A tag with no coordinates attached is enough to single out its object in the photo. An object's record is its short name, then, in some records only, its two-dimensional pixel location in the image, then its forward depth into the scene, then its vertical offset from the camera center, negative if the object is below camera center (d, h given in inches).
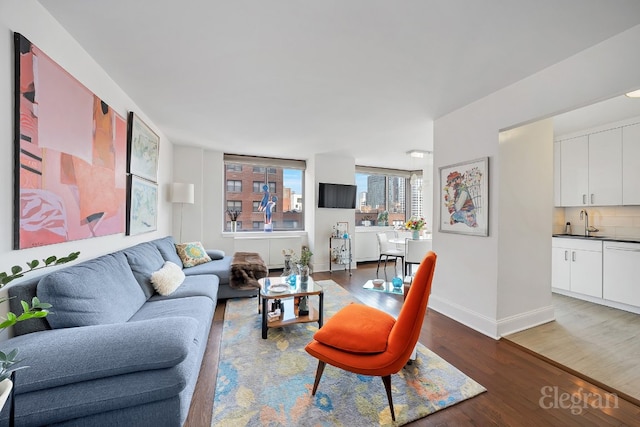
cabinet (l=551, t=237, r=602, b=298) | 128.1 -25.9
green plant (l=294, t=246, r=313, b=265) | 111.0 -19.3
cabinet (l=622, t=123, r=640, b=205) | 120.2 +25.5
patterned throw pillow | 134.2 -22.3
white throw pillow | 90.7 -24.5
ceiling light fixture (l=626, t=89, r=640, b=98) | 81.7 +39.9
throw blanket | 129.0 -30.6
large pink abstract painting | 52.8 +14.4
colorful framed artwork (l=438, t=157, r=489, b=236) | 99.9 +7.7
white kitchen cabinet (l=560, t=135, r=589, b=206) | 140.0 +26.3
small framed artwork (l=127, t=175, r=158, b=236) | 104.4 +3.2
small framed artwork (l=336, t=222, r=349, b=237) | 209.3 -11.2
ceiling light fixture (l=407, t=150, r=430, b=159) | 184.1 +45.4
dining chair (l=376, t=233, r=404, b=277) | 190.0 -25.2
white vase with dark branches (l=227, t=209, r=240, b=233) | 200.7 -4.1
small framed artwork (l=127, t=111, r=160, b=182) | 103.5 +29.3
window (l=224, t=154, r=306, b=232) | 205.6 +19.9
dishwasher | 115.5 -25.8
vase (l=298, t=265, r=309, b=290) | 107.5 -25.4
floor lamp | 157.1 +12.8
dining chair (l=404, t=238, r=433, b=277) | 153.1 -19.7
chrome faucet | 145.6 -4.7
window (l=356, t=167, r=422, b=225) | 249.6 +19.3
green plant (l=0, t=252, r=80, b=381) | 26.8 -11.5
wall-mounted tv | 203.6 +15.7
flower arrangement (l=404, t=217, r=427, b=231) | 160.7 -6.0
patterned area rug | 59.0 -46.5
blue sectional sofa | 42.4 -26.5
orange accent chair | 57.8 -31.0
